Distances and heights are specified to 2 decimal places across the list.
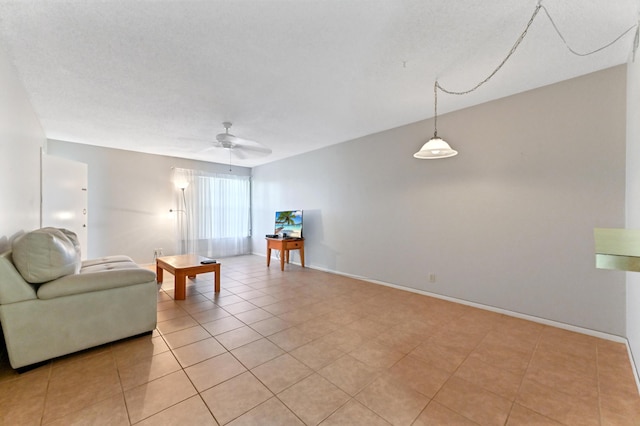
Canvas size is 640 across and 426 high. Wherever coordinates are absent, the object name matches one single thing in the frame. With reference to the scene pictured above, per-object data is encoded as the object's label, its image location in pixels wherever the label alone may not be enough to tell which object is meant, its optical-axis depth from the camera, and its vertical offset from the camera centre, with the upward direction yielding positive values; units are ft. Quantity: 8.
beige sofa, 6.16 -2.49
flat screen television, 17.90 -0.89
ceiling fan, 10.58 +2.87
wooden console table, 17.15 -2.34
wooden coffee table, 11.38 -2.71
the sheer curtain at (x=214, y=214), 20.39 -0.24
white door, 12.19 +0.82
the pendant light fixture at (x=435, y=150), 8.02 +1.98
